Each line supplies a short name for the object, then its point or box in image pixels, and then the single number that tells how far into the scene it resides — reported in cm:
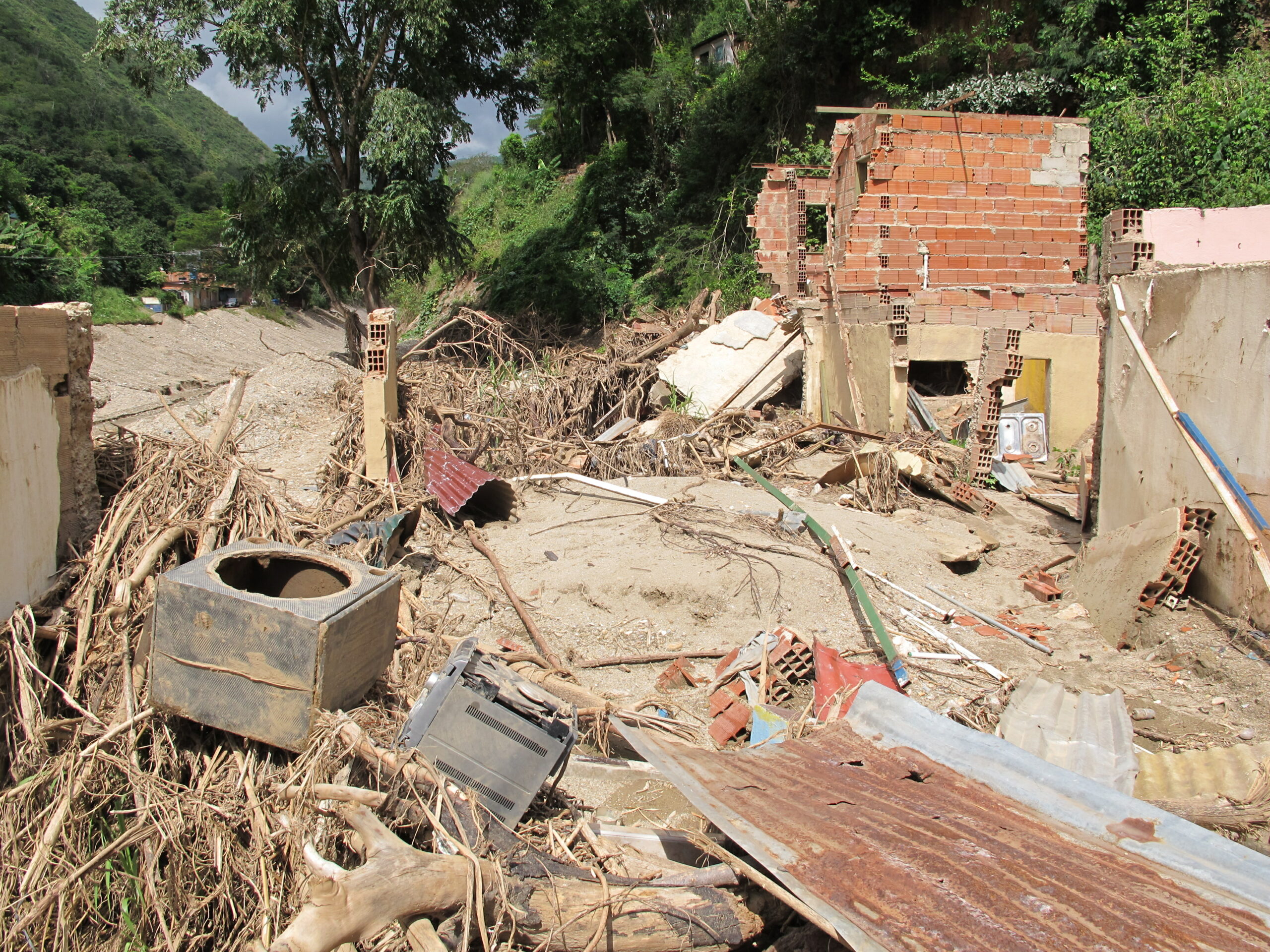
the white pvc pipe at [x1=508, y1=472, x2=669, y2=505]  820
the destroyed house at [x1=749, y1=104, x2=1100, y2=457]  1029
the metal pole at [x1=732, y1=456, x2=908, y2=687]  519
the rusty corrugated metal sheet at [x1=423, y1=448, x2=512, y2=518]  755
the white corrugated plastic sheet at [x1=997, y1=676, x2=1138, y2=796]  391
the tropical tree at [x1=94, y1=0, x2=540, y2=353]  1505
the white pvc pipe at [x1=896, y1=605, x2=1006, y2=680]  552
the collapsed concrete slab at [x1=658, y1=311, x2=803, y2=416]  1243
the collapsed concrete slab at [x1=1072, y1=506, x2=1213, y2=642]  577
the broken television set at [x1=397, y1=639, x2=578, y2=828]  336
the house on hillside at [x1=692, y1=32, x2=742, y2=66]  2575
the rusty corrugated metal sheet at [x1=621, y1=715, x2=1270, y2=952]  219
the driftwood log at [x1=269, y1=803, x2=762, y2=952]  257
